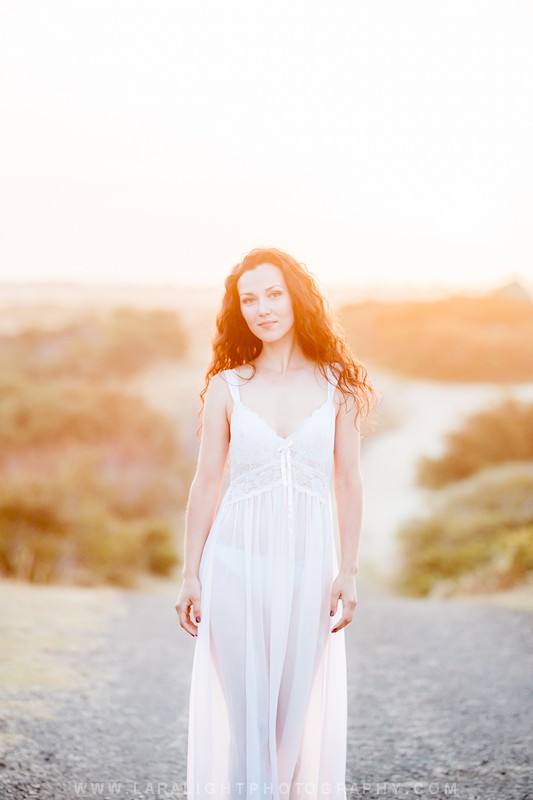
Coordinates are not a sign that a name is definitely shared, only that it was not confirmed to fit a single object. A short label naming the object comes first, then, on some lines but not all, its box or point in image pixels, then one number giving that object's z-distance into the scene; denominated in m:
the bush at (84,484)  13.30
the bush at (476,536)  12.25
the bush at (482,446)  19.14
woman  2.95
